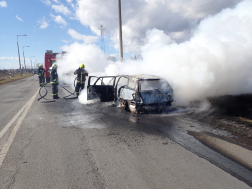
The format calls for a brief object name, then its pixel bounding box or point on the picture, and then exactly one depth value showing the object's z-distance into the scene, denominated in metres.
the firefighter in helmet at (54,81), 9.73
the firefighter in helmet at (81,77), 9.92
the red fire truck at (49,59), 18.94
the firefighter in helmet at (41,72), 14.37
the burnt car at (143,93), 6.32
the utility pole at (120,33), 12.49
